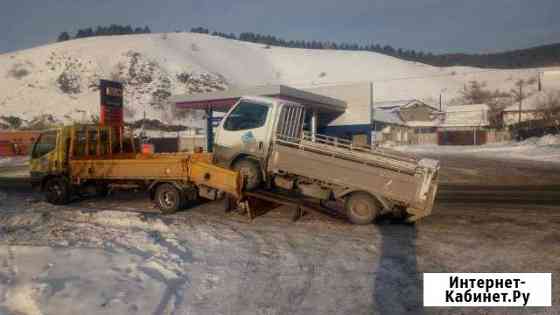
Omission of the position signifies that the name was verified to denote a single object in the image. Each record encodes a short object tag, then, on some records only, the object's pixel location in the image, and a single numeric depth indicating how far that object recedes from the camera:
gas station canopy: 19.20
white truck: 8.12
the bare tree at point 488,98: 64.00
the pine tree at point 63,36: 150.88
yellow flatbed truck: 9.35
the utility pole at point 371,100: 25.59
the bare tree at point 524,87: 91.11
